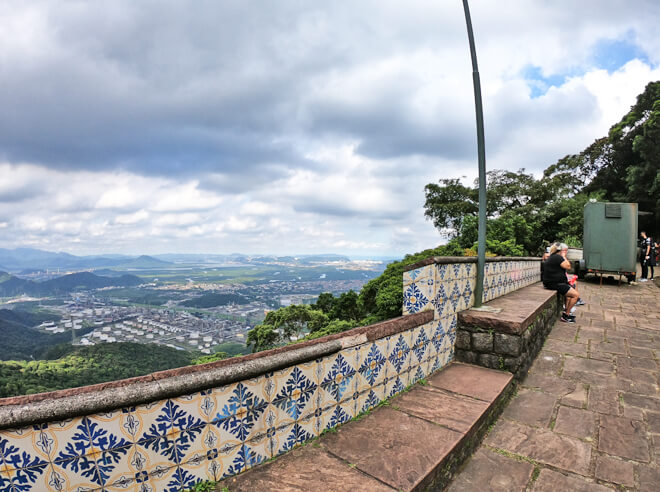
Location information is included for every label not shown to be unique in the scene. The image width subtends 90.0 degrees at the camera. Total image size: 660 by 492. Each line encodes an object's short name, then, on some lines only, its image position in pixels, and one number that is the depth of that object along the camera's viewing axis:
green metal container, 10.08
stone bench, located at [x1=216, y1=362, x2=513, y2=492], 1.63
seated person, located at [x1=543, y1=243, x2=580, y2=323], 5.93
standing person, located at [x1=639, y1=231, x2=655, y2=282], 11.89
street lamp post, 3.67
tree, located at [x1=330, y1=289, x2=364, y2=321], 14.80
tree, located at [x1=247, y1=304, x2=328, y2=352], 16.03
